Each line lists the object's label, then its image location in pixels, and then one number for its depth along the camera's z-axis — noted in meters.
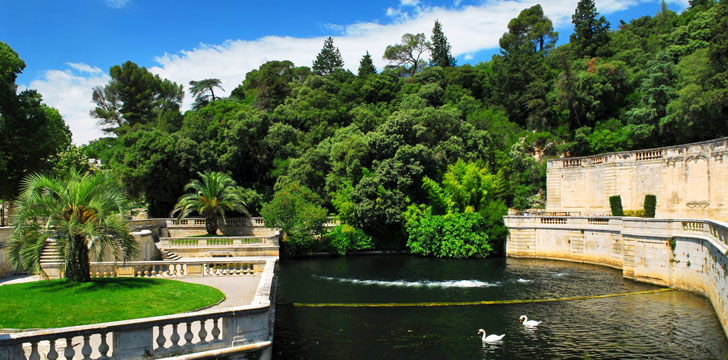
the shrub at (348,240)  35.62
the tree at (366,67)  69.62
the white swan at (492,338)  14.91
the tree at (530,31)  78.25
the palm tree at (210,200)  34.19
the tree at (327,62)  80.75
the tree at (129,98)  61.44
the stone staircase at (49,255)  19.83
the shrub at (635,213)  30.51
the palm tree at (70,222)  12.70
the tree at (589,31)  57.34
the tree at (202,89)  78.62
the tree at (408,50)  86.56
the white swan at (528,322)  16.48
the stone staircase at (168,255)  27.70
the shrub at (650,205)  30.38
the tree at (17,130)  24.70
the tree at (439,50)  79.25
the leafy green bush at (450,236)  33.12
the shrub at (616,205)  31.48
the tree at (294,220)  34.38
